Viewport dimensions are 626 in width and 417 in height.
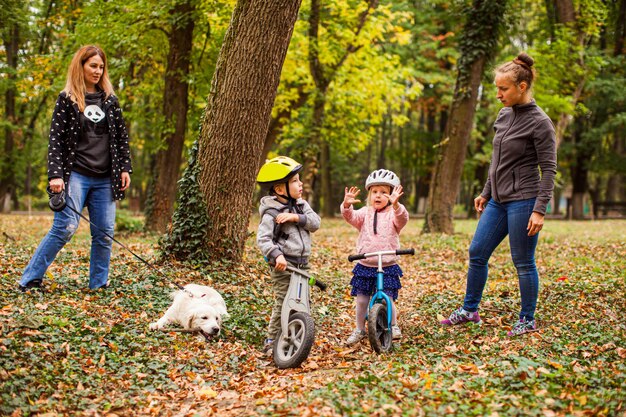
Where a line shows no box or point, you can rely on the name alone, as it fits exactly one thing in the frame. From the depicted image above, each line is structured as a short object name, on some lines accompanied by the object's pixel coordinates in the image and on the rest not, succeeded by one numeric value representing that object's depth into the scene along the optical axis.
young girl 5.86
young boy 5.30
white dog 5.82
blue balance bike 5.40
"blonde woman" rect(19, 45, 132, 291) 6.20
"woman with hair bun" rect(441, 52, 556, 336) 5.53
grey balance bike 5.11
